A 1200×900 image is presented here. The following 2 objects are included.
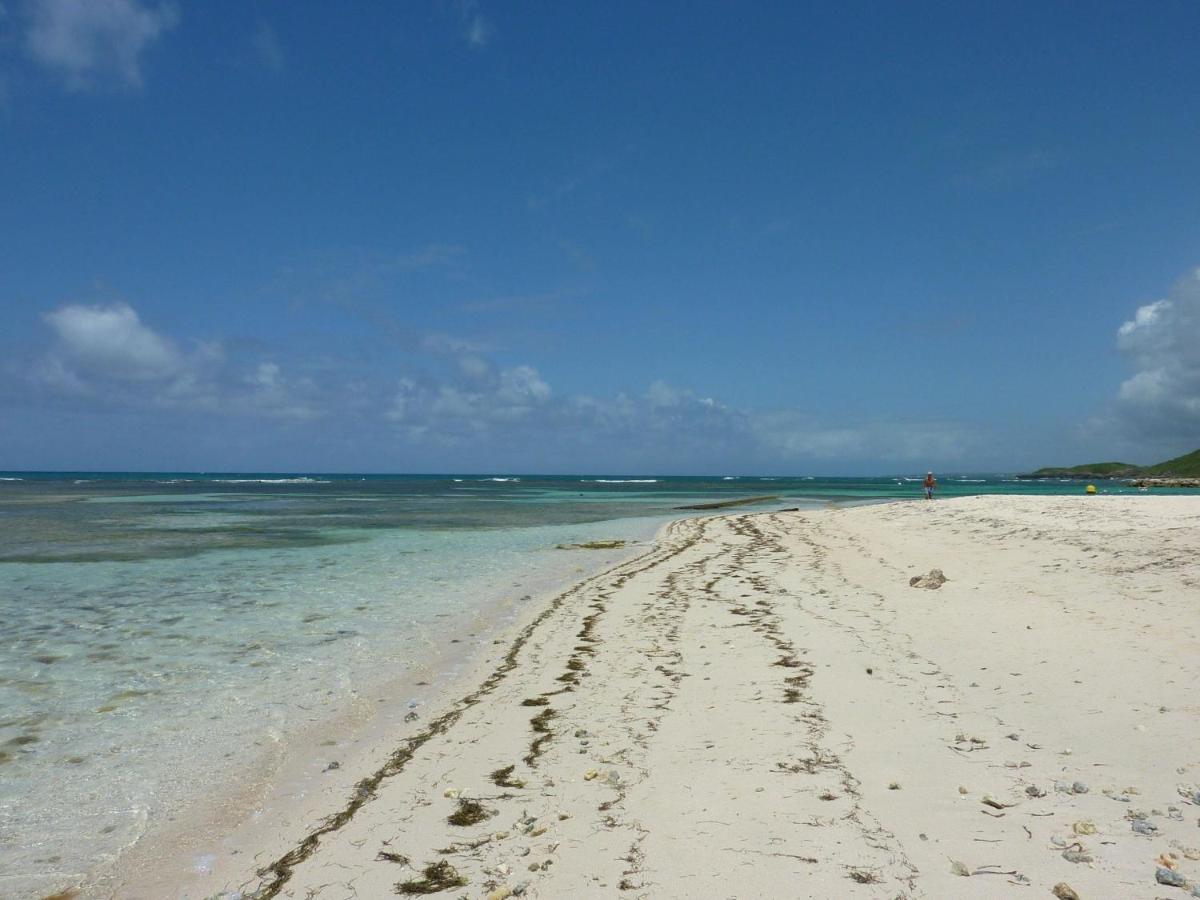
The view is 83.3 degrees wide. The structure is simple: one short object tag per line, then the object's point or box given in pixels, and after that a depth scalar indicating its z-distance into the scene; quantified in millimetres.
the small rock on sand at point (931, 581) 14078
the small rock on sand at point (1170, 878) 3834
